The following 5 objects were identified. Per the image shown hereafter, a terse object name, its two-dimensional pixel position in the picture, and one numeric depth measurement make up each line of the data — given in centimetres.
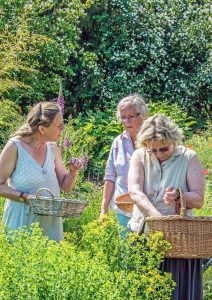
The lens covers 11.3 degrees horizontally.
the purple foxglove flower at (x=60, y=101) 1032
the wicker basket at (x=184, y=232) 574
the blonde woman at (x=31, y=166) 628
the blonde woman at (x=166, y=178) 602
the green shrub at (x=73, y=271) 453
